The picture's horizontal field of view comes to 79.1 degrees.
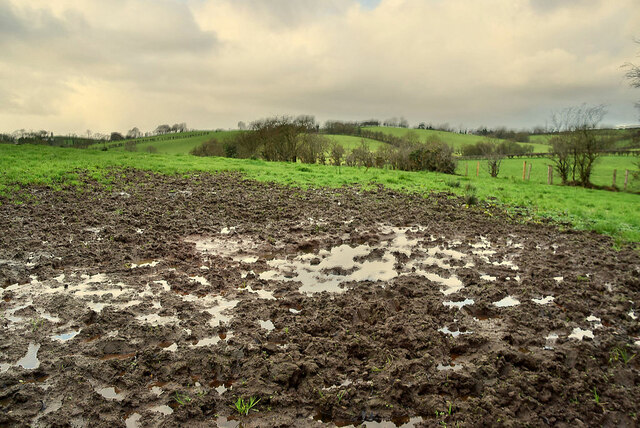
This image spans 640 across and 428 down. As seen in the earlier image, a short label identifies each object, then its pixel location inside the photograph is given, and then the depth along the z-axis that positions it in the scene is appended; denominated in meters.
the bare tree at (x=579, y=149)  27.98
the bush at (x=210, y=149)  51.88
